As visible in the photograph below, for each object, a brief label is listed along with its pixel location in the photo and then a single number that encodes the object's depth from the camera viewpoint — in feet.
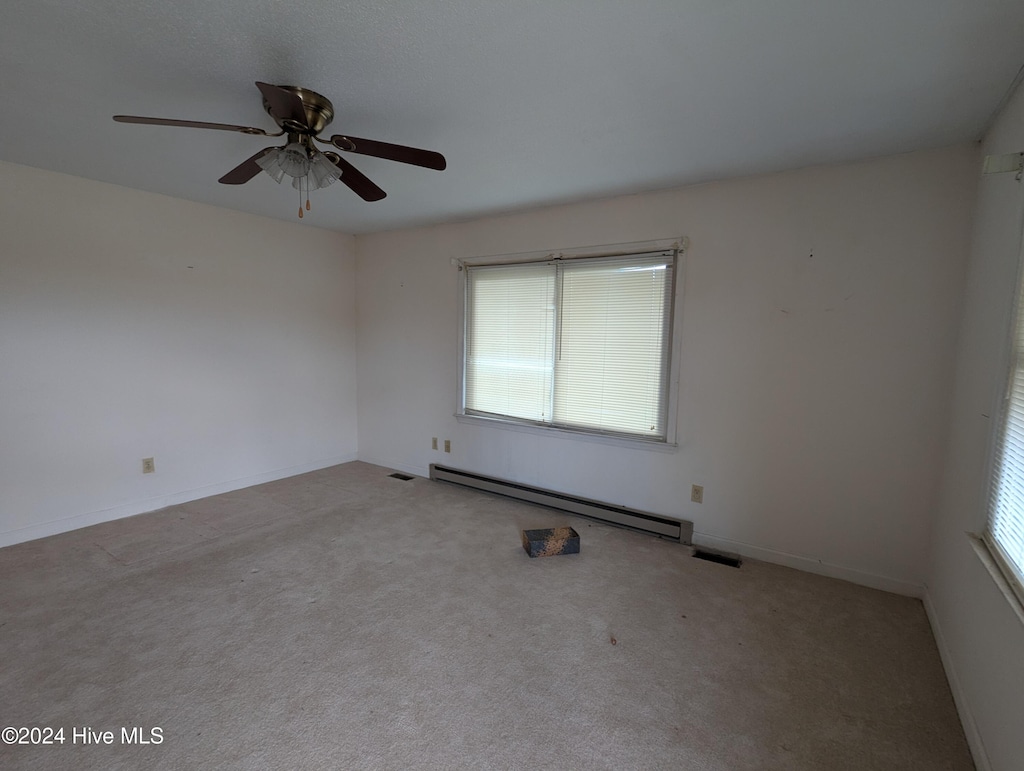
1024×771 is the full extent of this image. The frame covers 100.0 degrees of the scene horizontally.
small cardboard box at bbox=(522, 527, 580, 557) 8.86
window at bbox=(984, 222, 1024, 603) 4.38
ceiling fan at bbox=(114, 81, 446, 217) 5.23
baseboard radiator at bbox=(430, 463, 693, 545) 9.70
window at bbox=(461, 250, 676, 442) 9.93
